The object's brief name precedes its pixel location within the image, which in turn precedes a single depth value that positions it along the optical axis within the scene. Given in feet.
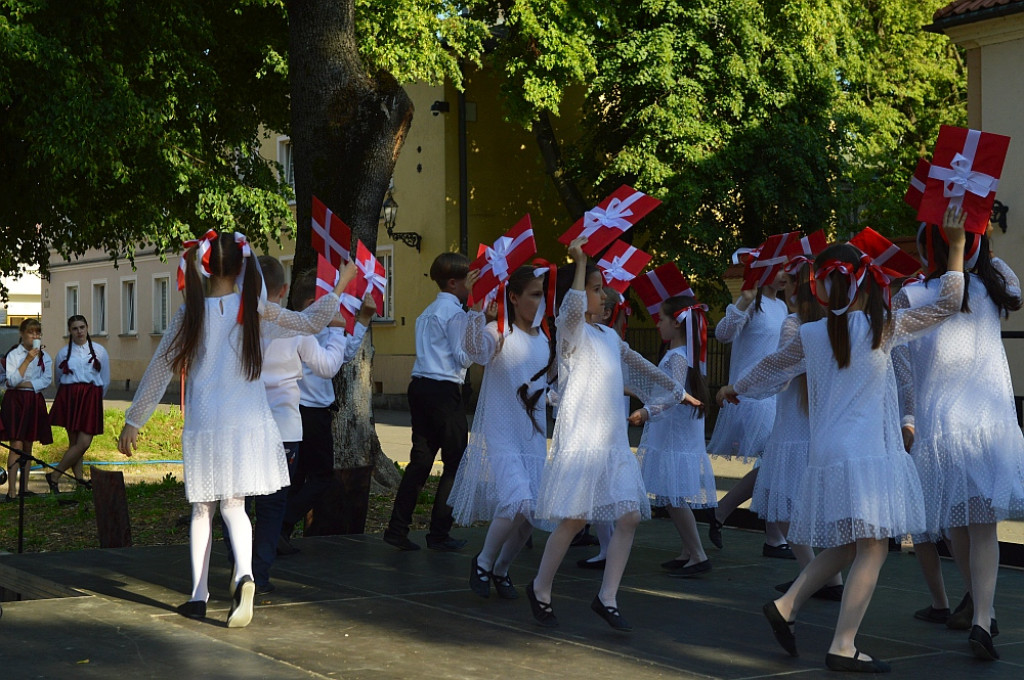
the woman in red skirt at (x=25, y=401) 44.68
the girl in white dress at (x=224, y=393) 19.75
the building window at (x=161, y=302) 145.18
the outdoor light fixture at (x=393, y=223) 95.96
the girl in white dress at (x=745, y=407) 28.45
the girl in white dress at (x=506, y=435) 21.99
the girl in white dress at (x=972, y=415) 18.22
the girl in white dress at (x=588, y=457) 19.45
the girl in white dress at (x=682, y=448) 25.21
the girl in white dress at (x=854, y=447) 16.96
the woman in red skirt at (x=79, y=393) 43.75
